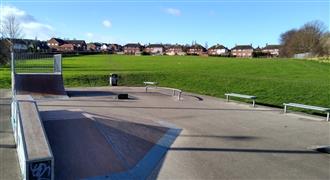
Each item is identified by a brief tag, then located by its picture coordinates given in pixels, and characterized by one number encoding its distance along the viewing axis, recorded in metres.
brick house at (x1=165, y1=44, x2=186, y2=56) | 168.10
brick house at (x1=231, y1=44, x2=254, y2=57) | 176.50
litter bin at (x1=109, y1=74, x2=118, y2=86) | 23.18
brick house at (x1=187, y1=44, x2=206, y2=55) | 162.75
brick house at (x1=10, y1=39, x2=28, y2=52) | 63.47
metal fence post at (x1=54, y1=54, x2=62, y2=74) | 17.77
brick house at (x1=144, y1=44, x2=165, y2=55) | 187.00
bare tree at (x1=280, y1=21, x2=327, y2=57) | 88.85
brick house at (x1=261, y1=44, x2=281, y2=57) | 172.50
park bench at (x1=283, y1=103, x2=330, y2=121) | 11.61
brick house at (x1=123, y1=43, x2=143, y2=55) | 183.45
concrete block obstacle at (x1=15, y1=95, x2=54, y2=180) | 4.81
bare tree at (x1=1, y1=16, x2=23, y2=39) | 54.56
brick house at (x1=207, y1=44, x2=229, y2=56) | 182.88
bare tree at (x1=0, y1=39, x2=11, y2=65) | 40.51
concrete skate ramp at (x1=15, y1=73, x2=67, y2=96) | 15.99
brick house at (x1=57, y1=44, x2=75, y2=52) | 152.75
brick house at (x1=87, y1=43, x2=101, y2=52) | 181.88
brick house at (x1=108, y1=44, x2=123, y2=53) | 187.32
